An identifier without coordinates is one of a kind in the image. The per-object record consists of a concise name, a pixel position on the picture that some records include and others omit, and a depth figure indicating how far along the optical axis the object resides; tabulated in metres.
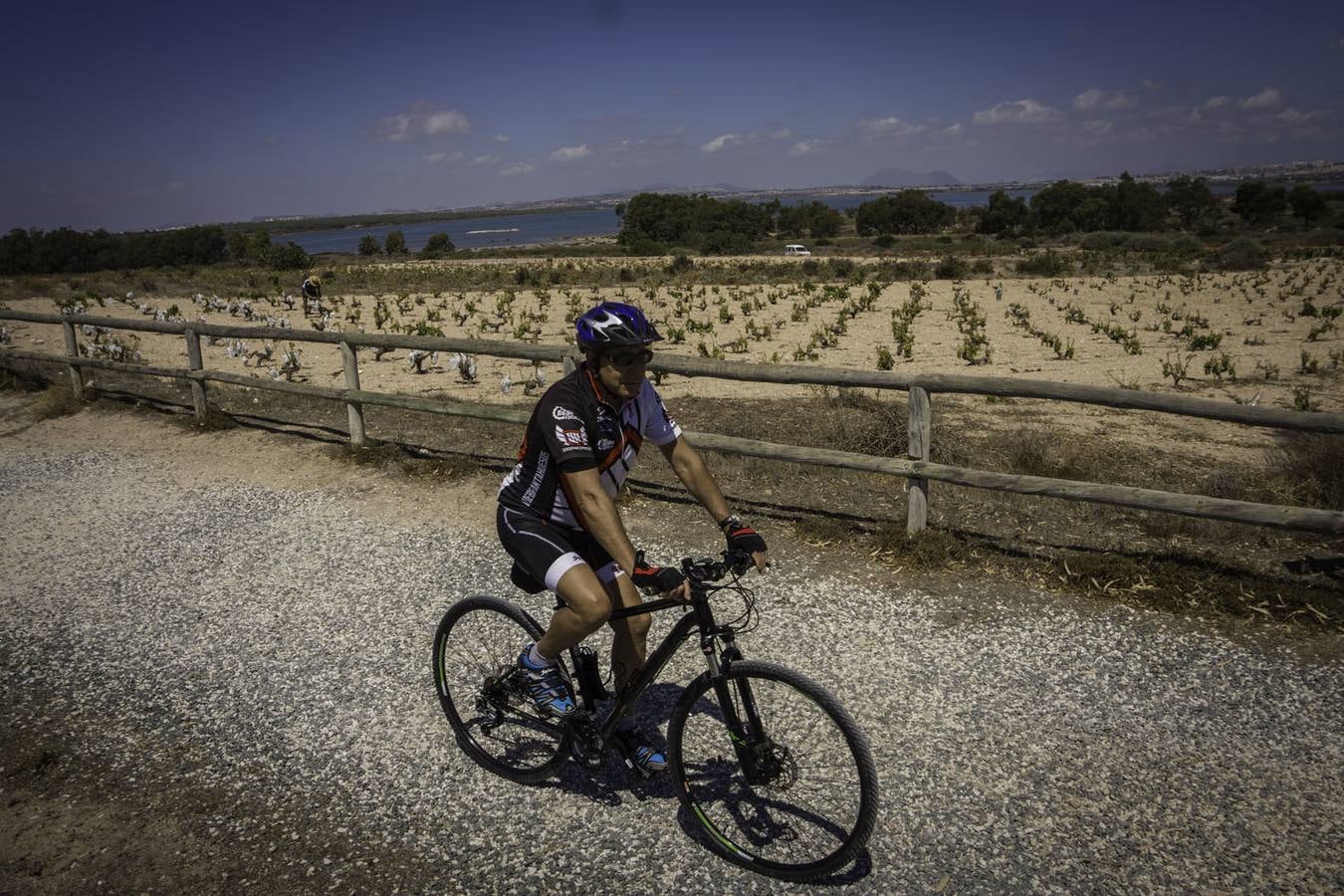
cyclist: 2.96
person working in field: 25.83
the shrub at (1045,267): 37.91
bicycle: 2.93
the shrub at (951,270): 36.98
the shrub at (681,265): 42.65
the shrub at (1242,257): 36.47
